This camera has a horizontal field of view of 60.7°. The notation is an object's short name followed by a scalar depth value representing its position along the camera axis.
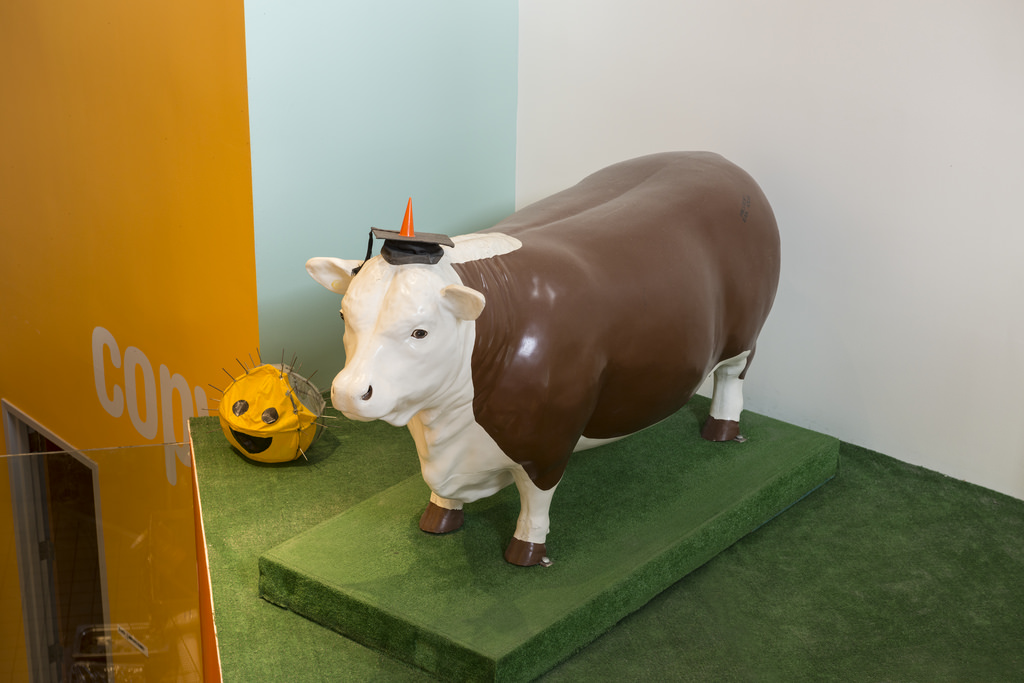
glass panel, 2.33
